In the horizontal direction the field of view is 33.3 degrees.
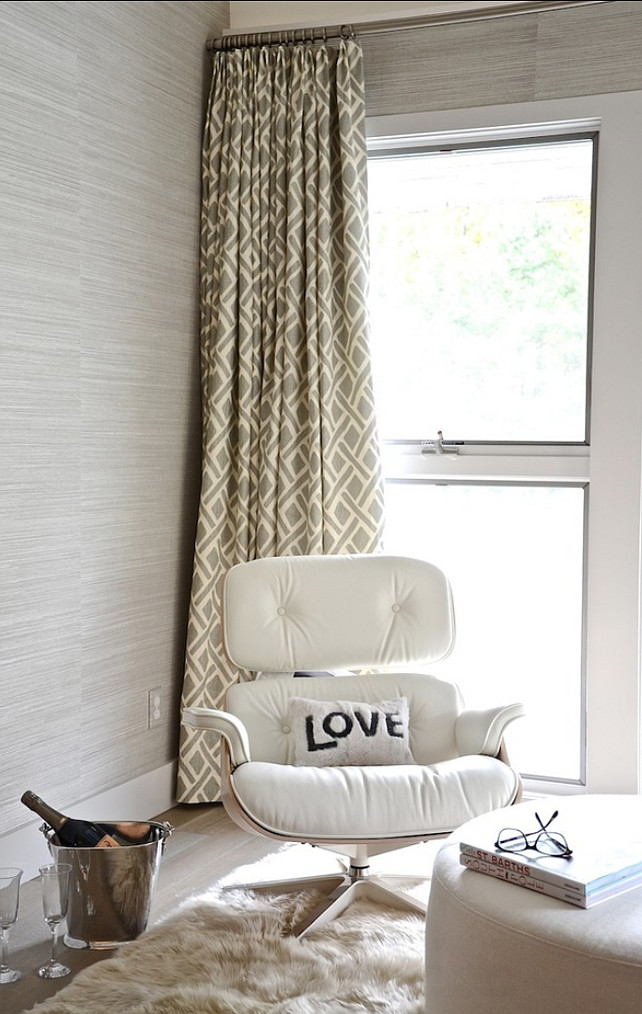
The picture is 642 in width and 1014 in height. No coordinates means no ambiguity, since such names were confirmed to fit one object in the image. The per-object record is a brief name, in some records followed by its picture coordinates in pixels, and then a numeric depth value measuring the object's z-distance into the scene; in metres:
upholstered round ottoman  1.63
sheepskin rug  2.16
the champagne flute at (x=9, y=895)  2.25
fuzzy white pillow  2.70
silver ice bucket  2.43
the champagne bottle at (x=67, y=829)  2.54
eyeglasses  1.93
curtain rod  3.31
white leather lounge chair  2.42
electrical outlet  3.46
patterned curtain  3.49
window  3.46
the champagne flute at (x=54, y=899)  2.33
